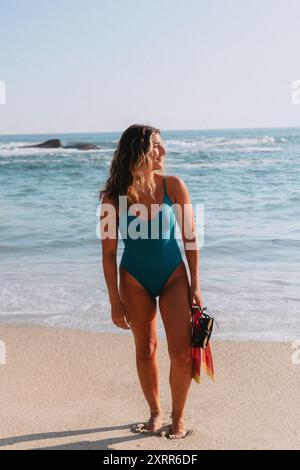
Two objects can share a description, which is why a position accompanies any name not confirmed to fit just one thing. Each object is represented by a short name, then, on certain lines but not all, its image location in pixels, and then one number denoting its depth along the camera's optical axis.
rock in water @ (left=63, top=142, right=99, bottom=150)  43.44
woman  3.28
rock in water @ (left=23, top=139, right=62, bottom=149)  47.47
